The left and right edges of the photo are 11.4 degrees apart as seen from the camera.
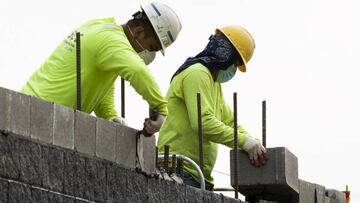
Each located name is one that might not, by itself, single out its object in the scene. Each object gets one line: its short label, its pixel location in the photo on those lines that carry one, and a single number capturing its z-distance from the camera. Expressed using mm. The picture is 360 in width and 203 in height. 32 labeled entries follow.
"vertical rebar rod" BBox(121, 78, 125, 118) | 13962
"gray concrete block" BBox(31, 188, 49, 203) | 9689
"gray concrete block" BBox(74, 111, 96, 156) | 10667
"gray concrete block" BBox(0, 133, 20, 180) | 9408
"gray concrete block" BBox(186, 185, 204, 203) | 12479
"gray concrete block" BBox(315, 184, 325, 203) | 17608
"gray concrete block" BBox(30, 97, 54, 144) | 9976
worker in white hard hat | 11772
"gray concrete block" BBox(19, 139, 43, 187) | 9602
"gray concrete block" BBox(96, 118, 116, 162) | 11025
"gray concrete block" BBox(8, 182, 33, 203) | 9417
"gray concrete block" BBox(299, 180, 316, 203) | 16707
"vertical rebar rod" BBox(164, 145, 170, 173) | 12847
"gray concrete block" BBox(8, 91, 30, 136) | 9705
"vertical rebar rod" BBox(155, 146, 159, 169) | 12325
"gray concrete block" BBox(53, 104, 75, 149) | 10329
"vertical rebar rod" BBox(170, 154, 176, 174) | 12939
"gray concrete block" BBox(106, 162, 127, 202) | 10892
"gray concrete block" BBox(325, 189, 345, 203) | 18562
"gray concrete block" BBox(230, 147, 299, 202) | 15273
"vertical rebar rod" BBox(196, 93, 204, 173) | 14117
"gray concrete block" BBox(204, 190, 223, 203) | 12980
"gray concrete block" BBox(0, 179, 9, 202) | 9305
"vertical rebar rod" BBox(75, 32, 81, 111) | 11557
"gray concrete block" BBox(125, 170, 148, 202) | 11281
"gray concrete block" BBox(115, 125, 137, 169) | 11424
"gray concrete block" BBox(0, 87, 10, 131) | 9582
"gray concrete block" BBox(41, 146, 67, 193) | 9858
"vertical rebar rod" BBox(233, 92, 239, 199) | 14291
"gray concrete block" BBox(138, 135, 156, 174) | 11852
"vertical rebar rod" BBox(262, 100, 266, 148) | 15550
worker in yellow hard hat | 14588
